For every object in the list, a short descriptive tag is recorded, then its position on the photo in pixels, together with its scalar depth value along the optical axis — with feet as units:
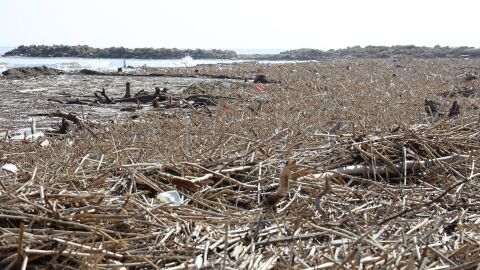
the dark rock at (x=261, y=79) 49.26
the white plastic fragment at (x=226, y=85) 42.57
